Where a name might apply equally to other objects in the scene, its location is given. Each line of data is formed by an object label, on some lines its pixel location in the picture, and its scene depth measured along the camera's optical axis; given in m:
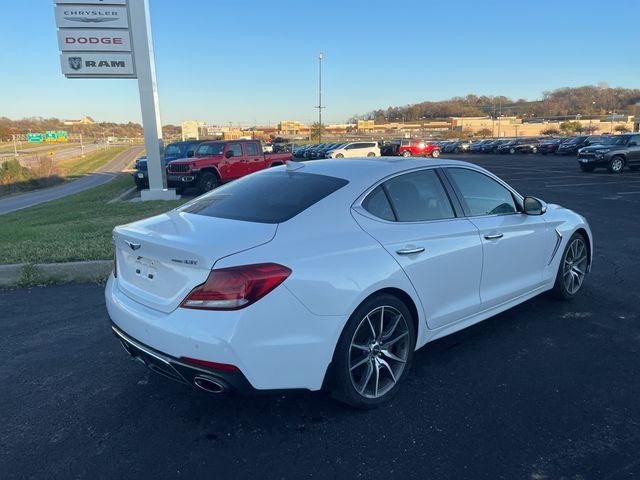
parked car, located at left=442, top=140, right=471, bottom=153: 59.75
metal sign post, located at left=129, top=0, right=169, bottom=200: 15.38
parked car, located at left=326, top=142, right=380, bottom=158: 34.94
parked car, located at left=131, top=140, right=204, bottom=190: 19.16
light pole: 61.41
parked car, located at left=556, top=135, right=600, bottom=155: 43.88
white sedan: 2.57
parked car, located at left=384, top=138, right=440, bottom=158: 41.75
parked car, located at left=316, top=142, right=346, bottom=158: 41.45
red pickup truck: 16.70
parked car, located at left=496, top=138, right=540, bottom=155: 52.06
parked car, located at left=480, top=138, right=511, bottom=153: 54.59
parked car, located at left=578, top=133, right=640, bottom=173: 22.52
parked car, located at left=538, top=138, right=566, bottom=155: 48.47
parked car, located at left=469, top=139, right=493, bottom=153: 56.91
